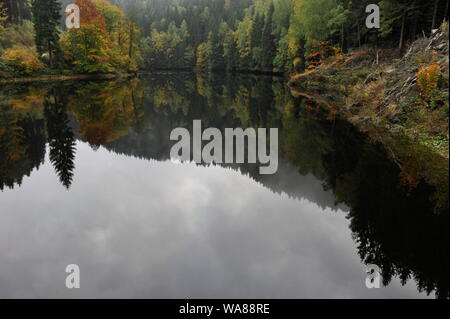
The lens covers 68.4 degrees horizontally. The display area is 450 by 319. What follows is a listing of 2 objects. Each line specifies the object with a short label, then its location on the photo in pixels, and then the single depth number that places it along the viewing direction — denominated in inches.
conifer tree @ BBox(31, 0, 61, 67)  2017.8
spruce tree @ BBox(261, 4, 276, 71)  3004.4
